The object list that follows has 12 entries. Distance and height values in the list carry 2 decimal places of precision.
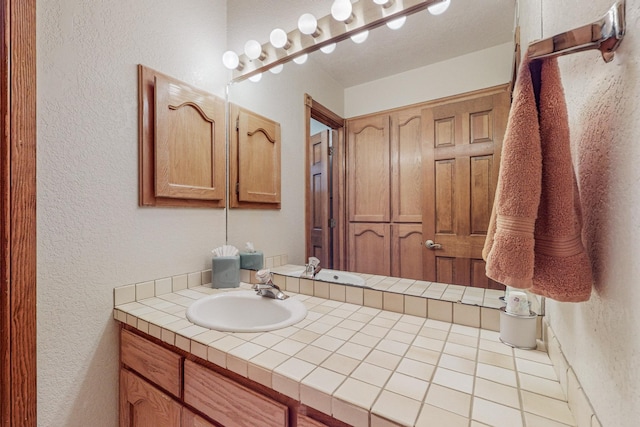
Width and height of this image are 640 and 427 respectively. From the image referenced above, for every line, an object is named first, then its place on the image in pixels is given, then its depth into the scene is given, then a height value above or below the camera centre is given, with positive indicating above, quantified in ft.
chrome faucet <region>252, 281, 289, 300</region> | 3.66 -1.01
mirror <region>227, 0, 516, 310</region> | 2.86 +1.78
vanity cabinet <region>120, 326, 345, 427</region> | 2.05 -1.59
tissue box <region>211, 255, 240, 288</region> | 4.21 -0.86
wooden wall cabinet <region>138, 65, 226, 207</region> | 3.74 +1.08
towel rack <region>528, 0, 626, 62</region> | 1.05 +0.72
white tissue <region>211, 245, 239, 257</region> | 4.39 -0.56
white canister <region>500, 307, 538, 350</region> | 2.36 -1.02
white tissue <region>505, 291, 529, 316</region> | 2.38 -0.79
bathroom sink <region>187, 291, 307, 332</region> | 3.45 -1.24
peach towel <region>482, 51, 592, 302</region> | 1.24 +0.05
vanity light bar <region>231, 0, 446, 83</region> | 3.37 +2.55
